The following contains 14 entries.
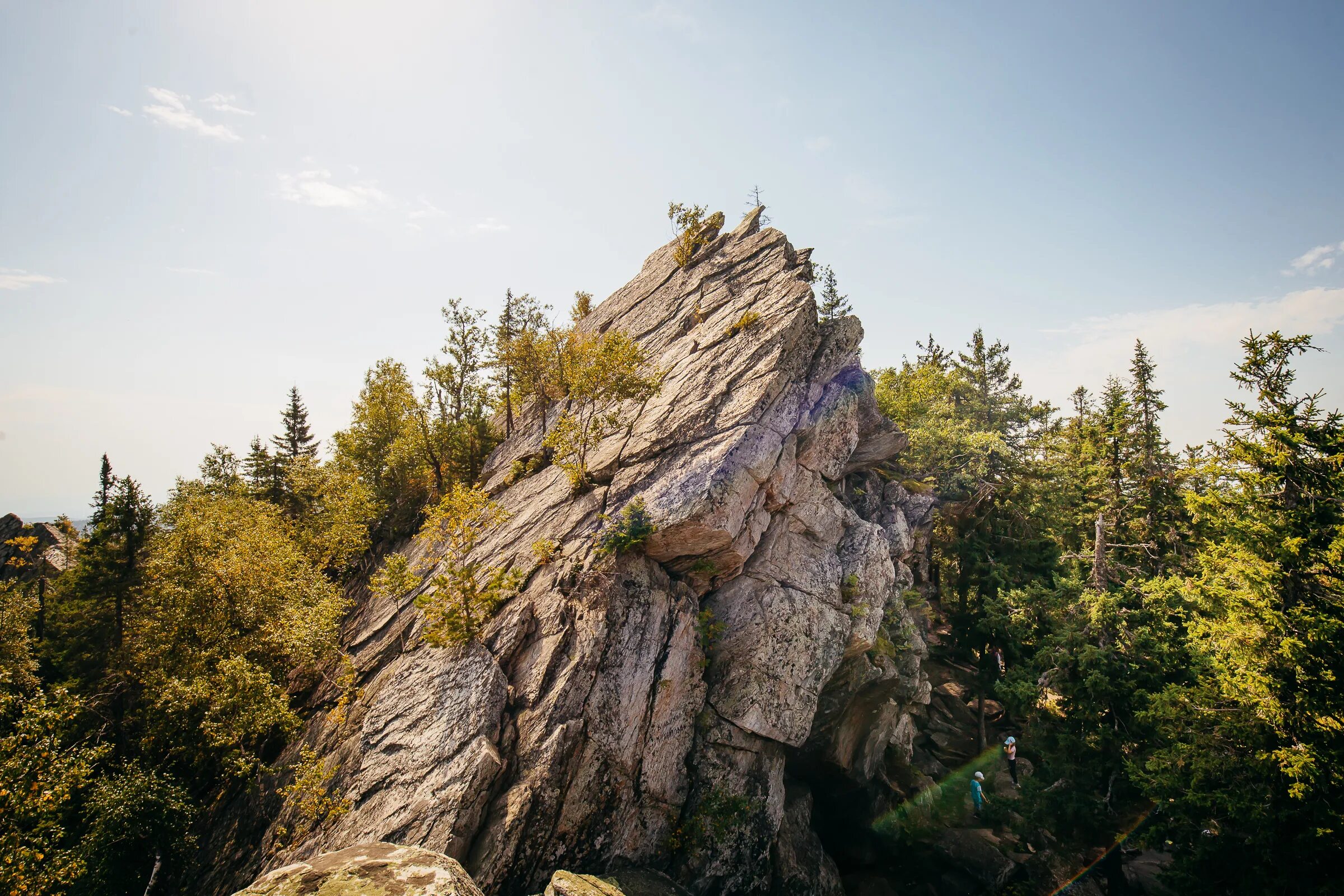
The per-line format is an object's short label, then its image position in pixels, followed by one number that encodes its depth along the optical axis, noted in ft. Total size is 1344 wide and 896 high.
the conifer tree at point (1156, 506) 83.41
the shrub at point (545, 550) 61.41
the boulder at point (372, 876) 31.04
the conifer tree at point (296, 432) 140.77
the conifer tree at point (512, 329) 100.99
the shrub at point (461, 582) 55.52
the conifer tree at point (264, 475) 126.41
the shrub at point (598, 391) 69.46
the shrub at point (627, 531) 58.49
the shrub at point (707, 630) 63.87
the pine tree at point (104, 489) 86.99
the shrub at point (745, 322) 79.56
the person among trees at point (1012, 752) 92.73
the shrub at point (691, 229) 110.32
